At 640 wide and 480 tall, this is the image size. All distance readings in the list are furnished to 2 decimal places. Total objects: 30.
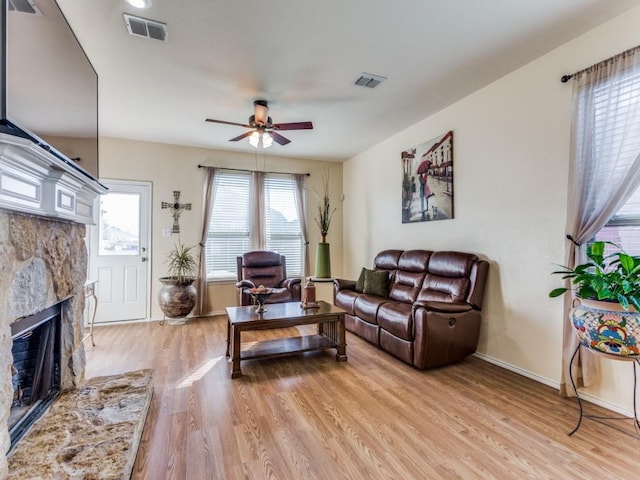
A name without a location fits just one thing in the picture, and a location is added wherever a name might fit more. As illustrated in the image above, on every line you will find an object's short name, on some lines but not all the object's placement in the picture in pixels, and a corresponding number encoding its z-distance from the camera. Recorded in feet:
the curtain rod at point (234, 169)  16.55
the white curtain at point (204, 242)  16.03
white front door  14.80
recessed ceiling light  6.57
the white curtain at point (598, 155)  6.92
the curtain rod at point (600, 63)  6.93
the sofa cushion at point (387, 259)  13.61
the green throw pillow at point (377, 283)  12.86
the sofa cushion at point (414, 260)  12.00
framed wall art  11.93
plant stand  5.90
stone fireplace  4.37
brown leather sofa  9.25
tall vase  17.31
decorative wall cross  16.01
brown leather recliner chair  14.38
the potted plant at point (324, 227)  17.34
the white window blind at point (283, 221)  17.89
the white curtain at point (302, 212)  18.30
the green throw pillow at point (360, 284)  13.69
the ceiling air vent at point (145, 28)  7.17
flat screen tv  4.46
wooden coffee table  9.17
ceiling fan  10.74
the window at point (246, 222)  16.84
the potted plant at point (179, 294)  14.20
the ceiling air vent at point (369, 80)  9.62
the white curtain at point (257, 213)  17.34
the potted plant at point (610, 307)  5.73
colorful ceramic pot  5.73
